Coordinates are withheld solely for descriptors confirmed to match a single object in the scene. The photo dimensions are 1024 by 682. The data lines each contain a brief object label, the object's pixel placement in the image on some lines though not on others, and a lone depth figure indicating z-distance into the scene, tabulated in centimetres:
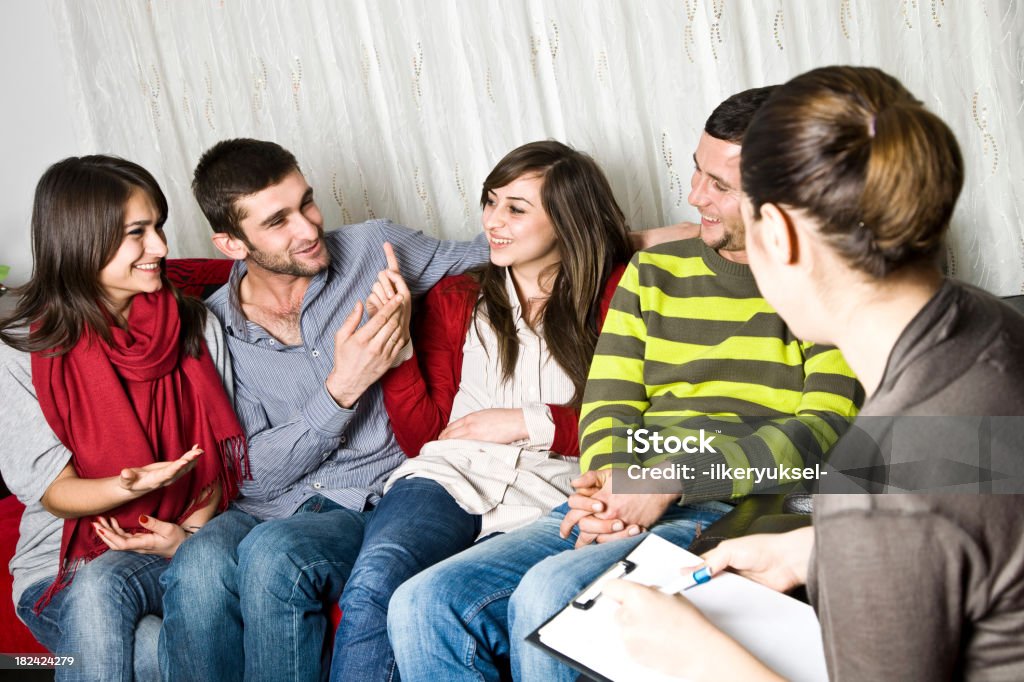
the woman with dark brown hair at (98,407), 186
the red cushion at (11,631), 197
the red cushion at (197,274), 237
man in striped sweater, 153
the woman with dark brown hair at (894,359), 77
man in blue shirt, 176
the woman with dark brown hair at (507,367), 184
